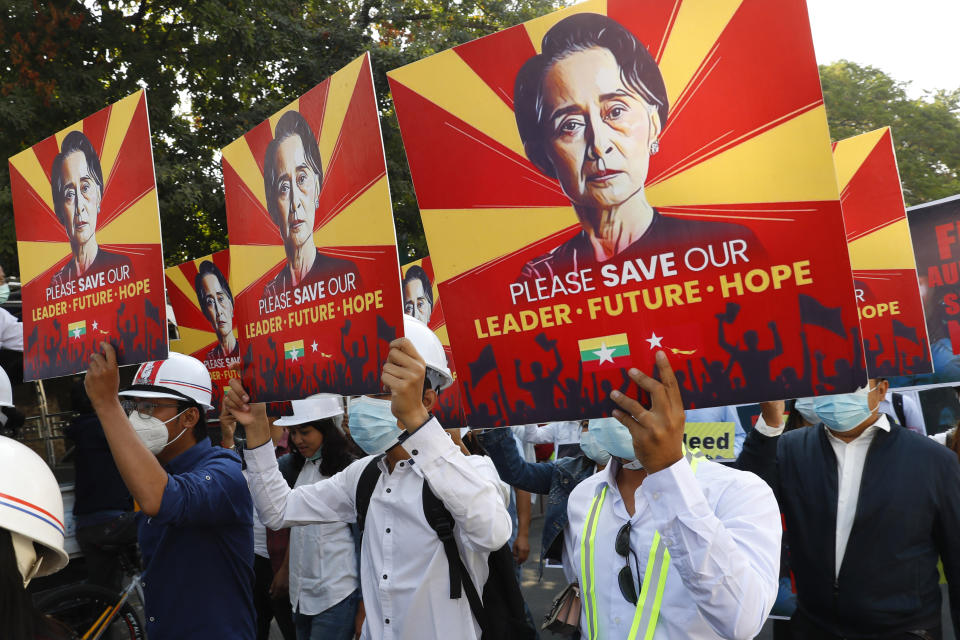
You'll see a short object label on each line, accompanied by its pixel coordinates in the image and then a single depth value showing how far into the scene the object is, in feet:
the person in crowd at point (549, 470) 13.99
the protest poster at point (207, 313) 15.07
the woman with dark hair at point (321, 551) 14.43
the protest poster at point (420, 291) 21.93
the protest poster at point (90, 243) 9.75
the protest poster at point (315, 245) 8.56
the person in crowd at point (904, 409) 19.88
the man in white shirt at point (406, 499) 8.61
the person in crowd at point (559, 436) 22.44
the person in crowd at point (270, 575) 17.03
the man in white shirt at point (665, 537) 5.95
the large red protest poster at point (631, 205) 5.75
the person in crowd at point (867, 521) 11.03
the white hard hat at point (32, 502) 5.53
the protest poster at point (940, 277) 15.11
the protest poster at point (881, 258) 12.35
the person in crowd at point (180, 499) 9.56
